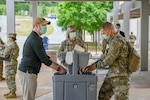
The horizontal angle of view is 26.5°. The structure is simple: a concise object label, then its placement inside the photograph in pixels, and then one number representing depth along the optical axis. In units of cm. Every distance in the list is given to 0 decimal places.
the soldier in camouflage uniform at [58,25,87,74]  633
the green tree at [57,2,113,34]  2566
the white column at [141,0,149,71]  1220
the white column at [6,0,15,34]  1113
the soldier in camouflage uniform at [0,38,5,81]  975
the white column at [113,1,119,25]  2147
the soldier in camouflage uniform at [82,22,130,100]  452
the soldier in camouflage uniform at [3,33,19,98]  721
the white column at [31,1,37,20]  1664
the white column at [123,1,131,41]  1545
